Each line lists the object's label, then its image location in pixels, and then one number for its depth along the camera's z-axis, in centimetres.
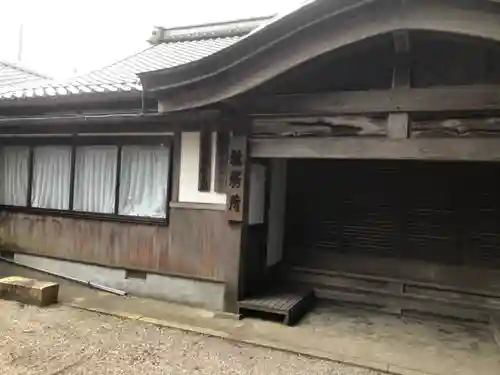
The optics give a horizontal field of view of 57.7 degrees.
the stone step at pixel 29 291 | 613
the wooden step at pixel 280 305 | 571
